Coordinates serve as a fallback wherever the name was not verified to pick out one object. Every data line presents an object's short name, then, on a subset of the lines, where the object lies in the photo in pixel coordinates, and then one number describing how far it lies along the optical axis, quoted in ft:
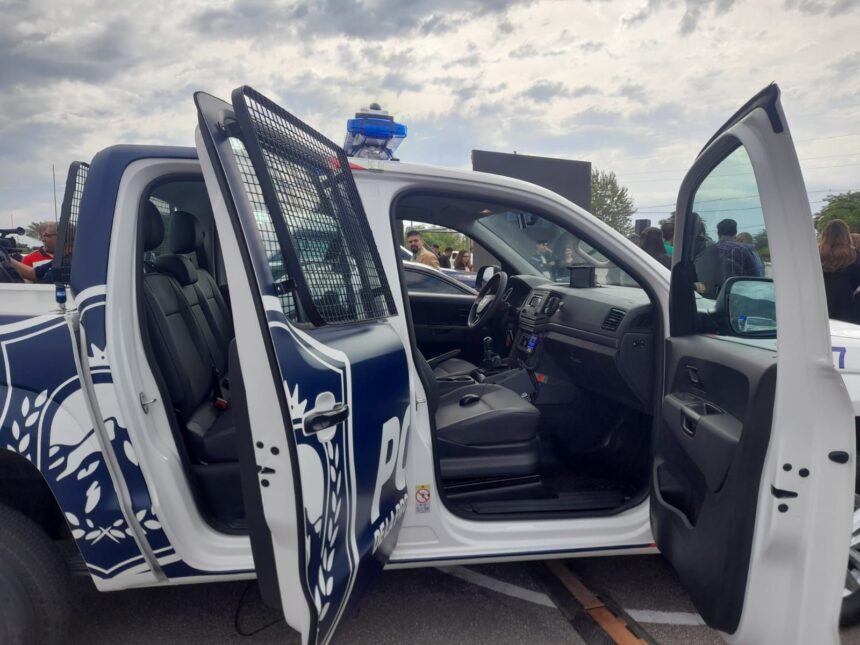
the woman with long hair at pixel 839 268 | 13.47
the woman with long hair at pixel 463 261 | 33.17
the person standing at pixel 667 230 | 13.50
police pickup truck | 4.73
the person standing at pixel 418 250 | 22.95
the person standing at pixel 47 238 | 14.03
